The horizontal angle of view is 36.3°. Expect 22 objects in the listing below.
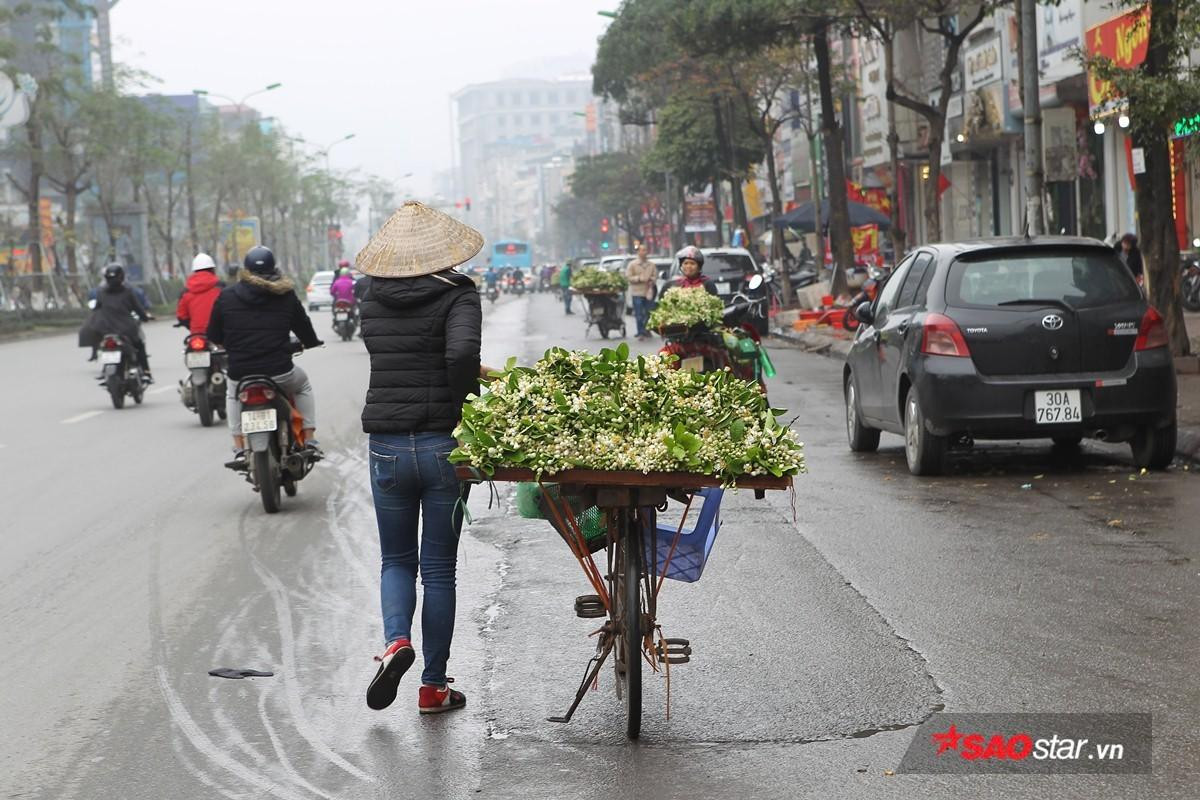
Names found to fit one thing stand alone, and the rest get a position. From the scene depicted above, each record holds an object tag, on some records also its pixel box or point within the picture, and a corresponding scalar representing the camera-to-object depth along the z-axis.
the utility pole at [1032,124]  21.88
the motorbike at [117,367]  21.39
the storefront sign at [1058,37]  31.48
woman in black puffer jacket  6.28
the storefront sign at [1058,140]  26.69
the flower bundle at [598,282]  34.31
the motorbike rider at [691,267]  15.56
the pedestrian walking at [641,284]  32.81
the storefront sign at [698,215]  75.38
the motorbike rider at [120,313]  21.39
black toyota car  11.71
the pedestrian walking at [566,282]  51.79
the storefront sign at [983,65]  39.22
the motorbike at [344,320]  37.97
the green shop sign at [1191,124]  17.16
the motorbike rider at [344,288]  37.81
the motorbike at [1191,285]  29.67
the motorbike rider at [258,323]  11.77
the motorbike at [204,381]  18.42
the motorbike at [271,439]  11.59
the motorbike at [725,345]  14.41
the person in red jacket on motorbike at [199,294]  17.44
